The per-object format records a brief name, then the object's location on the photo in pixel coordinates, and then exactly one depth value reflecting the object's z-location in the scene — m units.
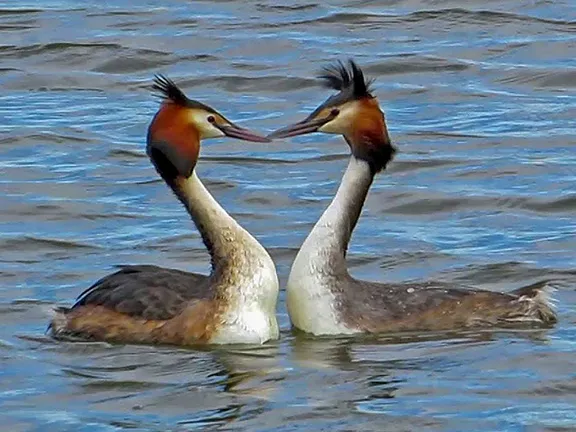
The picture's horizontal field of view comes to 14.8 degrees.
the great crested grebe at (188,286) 10.91
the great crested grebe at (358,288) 11.20
